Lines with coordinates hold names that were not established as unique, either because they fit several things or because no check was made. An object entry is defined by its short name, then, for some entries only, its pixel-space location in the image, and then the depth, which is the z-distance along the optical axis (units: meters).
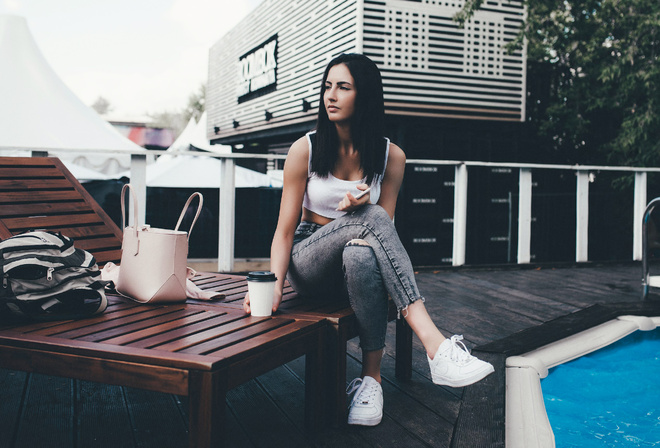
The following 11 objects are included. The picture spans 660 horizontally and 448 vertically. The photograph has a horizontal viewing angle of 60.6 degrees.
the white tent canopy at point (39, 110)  8.34
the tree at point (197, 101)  42.51
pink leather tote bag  1.76
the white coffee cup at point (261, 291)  1.63
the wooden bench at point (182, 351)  1.23
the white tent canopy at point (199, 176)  6.82
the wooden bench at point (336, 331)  1.74
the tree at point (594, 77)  8.68
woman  1.76
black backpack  1.54
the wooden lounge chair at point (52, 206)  2.58
